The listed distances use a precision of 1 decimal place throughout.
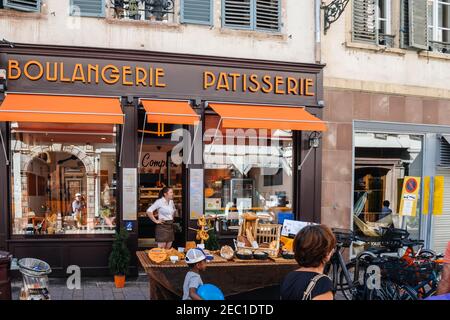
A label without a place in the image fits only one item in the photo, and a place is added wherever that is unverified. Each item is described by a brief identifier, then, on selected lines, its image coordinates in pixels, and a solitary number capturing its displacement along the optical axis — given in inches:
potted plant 329.4
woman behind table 357.7
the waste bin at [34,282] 205.8
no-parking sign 358.0
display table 231.1
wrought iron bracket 395.5
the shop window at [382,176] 425.1
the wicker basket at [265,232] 277.1
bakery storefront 340.2
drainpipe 396.5
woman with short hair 121.6
